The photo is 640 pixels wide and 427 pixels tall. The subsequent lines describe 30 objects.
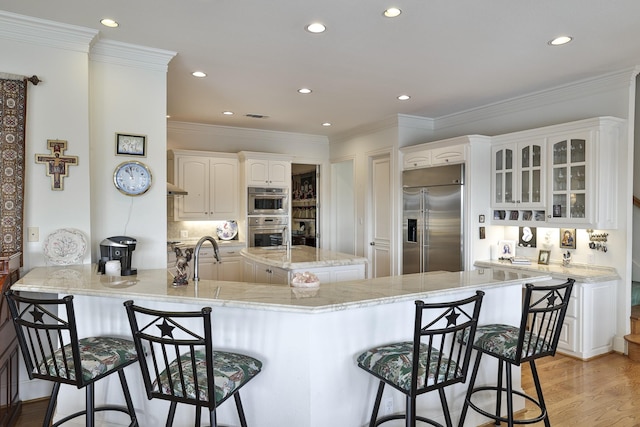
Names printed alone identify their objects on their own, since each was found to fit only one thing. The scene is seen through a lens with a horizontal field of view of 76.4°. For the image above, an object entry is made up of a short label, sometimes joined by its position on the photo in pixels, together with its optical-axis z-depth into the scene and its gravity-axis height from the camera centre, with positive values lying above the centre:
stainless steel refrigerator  4.86 -0.07
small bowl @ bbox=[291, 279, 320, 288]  2.33 -0.40
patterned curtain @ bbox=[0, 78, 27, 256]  2.67 +0.36
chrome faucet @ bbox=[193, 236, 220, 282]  2.33 -0.25
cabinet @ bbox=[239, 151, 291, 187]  6.21 +0.70
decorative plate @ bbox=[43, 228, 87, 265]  2.81 -0.22
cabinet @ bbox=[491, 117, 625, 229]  3.81 +0.40
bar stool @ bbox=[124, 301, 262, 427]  1.67 -0.72
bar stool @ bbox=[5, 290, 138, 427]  1.85 -0.71
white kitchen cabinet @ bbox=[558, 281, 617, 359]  3.76 -1.01
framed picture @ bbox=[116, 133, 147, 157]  3.16 +0.55
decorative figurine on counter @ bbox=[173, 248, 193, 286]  2.37 -0.33
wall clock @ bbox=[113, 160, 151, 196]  3.15 +0.29
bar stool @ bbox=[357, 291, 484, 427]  1.80 -0.72
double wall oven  6.26 -0.03
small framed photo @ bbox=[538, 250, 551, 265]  4.47 -0.47
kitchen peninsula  2.06 -0.63
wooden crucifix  2.82 +0.37
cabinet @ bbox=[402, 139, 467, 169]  4.84 +0.76
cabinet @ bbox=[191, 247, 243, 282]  5.88 -0.74
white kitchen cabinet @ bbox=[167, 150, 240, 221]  5.90 +0.47
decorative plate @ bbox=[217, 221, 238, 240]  6.45 -0.25
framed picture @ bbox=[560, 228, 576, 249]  4.30 -0.26
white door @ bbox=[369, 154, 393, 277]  5.95 -0.03
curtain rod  2.69 +0.92
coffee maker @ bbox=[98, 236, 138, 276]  2.81 -0.27
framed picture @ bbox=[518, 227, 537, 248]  4.71 -0.27
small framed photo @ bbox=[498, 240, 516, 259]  4.79 -0.41
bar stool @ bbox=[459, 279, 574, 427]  2.14 -0.73
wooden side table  2.40 -0.87
